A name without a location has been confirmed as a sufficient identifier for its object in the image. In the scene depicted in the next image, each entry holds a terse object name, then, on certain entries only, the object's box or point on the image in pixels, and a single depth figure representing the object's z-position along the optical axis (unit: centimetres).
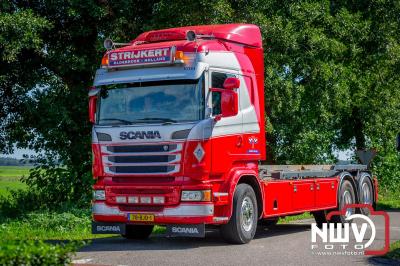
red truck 1173
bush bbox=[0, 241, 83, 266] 615
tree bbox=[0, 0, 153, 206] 2017
